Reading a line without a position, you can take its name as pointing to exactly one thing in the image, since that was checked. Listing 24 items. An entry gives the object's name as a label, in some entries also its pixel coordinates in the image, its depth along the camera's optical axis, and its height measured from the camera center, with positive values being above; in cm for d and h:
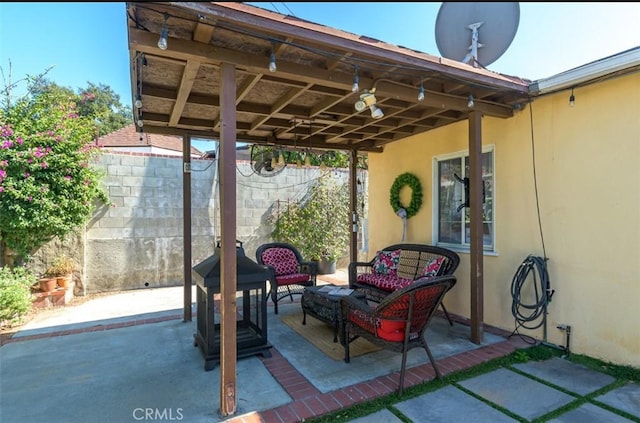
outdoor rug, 359 -153
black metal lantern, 319 -100
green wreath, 546 +35
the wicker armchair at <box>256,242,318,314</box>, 536 -90
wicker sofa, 443 -81
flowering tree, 497 +74
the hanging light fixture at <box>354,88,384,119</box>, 311 +108
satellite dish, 399 +236
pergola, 230 +131
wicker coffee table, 371 -108
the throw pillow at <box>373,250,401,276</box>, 519 -80
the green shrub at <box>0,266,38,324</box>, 437 -109
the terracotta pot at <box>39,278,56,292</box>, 542 -112
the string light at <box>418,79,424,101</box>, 327 +121
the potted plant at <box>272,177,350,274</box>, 797 -26
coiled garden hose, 370 -94
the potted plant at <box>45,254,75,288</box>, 562 -95
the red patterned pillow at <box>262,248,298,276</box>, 568 -80
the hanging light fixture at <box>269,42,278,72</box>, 252 +120
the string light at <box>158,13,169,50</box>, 214 +117
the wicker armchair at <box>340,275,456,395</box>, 275 -92
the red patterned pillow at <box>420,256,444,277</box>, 436 -74
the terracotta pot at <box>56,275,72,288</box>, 558 -111
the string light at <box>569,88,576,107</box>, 347 +119
